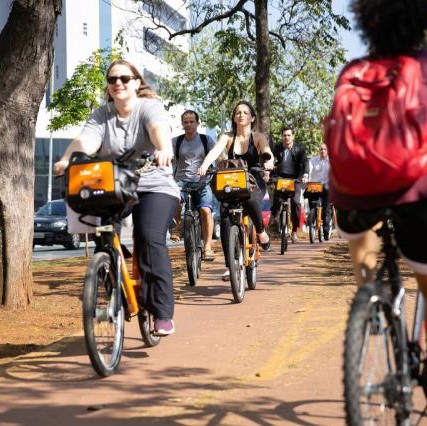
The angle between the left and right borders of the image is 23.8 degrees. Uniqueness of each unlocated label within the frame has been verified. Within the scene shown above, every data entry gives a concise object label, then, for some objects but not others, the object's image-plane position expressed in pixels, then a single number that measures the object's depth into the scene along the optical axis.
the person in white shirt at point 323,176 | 20.55
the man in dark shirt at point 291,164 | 17.56
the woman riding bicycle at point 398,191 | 3.69
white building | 59.56
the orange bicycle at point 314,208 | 20.19
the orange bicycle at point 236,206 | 9.30
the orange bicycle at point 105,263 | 5.59
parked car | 28.66
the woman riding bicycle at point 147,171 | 6.32
